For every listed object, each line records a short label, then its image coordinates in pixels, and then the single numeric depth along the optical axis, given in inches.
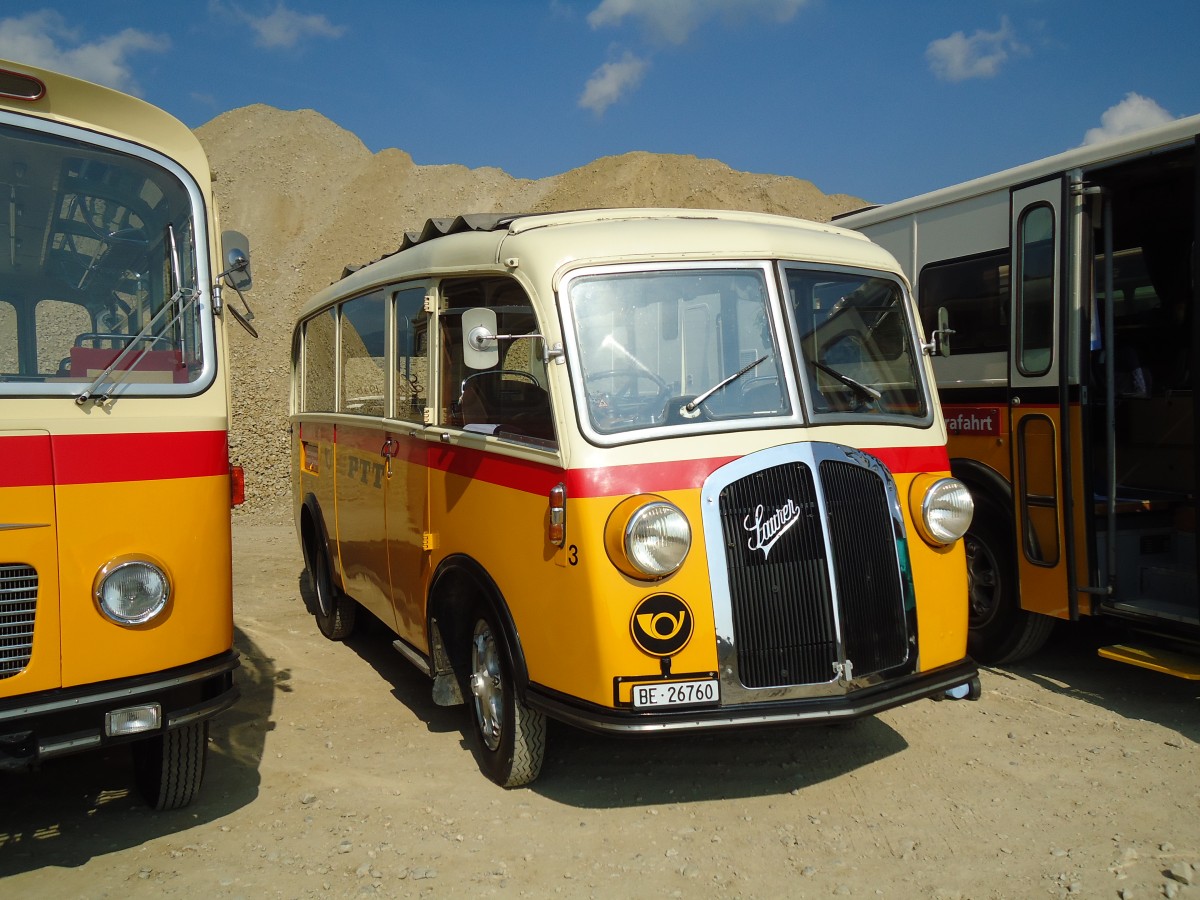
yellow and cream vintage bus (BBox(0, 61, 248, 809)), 143.8
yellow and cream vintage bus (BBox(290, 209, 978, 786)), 158.9
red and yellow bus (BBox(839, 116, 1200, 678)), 228.1
